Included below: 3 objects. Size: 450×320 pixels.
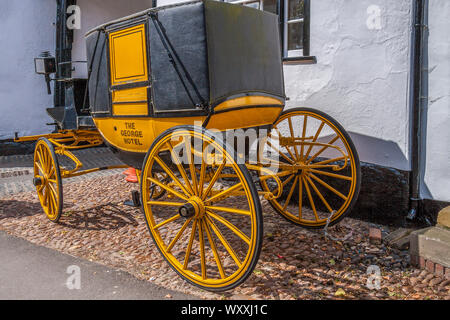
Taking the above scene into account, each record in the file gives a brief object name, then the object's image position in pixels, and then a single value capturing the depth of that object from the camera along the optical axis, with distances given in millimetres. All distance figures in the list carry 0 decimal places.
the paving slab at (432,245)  3131
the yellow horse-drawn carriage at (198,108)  2900
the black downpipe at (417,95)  3850
